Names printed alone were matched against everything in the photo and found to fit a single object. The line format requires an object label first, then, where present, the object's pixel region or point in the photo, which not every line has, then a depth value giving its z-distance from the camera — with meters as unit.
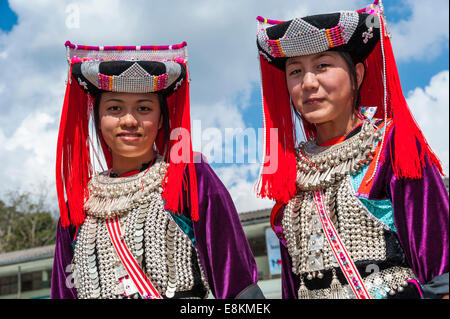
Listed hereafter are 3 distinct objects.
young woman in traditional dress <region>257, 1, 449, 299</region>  2.11
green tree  27.28
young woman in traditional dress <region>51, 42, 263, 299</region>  2.61
